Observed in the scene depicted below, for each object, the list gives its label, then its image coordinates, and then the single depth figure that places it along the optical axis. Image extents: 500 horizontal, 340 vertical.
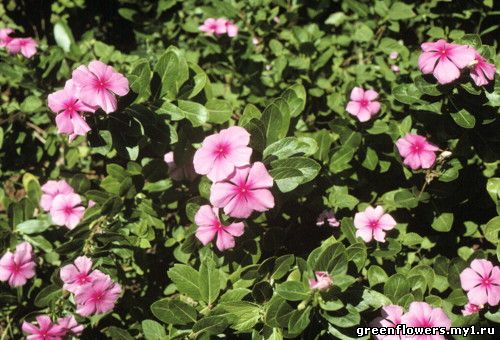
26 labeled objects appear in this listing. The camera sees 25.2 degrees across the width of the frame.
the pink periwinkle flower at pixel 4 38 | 1.13
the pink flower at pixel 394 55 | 1.17
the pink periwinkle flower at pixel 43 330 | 1.03
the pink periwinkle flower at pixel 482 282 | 0.99
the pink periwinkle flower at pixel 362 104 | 1.07
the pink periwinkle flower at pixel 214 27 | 1.18
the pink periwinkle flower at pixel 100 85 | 0.94
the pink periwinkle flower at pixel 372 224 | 1.04
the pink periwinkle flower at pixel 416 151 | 1.03
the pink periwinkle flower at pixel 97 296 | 1.01
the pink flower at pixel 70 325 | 1.04
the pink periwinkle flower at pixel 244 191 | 0.94
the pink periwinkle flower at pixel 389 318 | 0.98
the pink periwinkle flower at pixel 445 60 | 0.97
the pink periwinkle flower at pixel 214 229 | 1.00
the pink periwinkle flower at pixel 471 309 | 1.01
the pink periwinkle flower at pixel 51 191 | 1.10
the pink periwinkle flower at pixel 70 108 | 0.95
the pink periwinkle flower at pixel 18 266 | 1.07
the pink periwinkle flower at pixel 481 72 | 0.98
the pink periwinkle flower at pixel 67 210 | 1.07
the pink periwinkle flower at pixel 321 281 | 0.92
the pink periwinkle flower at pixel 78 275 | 1.02
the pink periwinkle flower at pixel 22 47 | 1.12
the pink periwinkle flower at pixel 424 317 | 0.97
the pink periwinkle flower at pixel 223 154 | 0.94
